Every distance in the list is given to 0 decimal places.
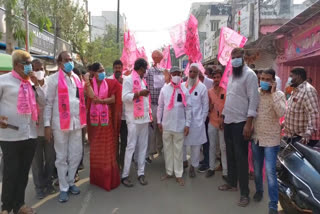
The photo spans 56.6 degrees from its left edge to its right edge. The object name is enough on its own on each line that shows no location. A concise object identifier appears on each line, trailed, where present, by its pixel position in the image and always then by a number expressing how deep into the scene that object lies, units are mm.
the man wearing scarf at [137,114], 4625
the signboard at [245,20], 12938
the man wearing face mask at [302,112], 3914
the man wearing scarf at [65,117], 3934
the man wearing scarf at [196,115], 5051
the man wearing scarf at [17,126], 3283
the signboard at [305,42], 8438
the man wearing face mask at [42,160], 4062
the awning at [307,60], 7790
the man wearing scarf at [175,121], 4812
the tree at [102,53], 22188
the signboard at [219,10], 35712
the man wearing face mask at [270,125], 3543
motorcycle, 2676
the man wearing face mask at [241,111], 3812
